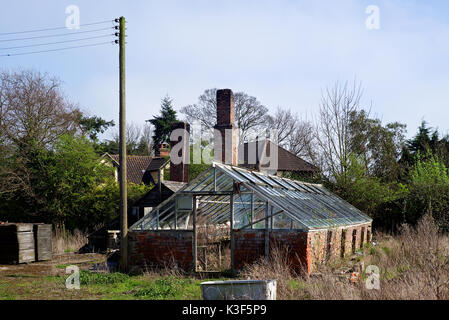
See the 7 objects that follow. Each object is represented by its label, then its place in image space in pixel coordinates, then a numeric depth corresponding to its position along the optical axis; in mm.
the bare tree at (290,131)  39219
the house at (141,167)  30750
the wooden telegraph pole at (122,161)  13266
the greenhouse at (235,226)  12055
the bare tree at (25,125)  21875
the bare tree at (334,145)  23875
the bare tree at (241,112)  38312
